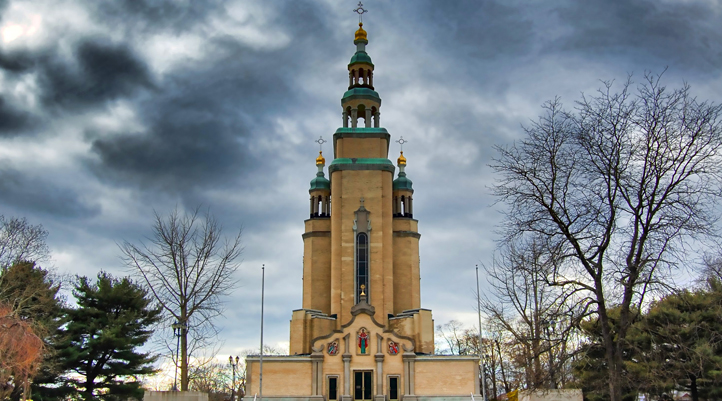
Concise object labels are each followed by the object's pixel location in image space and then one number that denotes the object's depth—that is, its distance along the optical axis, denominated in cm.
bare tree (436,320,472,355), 5807
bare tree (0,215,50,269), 3875
